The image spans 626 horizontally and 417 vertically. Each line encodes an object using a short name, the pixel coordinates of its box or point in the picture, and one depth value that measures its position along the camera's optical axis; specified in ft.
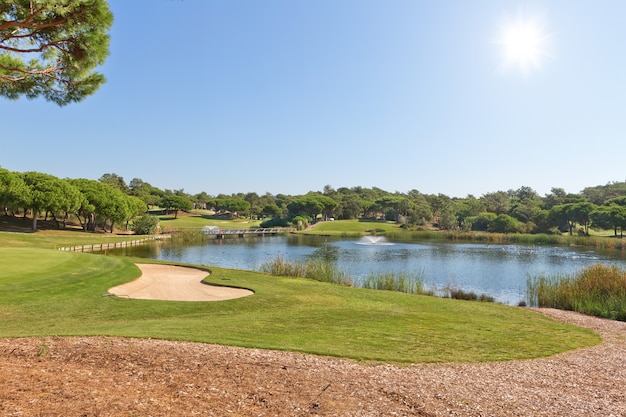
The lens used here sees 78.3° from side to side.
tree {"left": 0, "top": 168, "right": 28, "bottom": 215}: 144.56
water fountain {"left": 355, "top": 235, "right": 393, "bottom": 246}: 190.42
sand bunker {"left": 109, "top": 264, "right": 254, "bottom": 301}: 44.19
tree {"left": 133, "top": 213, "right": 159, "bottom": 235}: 195.93
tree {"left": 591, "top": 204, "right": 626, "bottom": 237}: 204.08
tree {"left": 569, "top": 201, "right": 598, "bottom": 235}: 232.32
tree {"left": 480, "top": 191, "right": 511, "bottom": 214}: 335.06
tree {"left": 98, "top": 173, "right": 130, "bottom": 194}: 307.07
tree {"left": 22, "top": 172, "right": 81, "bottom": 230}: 149.59
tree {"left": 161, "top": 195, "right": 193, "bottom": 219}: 316.60
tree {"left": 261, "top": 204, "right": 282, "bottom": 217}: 365.40
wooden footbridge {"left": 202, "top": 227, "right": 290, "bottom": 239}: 223.92
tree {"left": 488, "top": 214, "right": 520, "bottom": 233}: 249.14
